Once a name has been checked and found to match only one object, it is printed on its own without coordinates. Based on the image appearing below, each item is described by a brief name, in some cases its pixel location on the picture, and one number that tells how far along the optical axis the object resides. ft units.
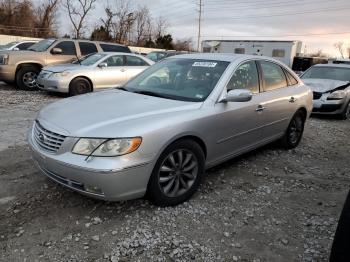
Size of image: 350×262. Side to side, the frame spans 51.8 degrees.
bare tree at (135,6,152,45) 174.81
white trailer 85.35
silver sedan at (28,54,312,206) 10.33
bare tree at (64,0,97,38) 153.89
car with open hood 31.14
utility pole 170.19
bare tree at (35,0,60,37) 155.43
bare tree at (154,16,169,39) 182.39
